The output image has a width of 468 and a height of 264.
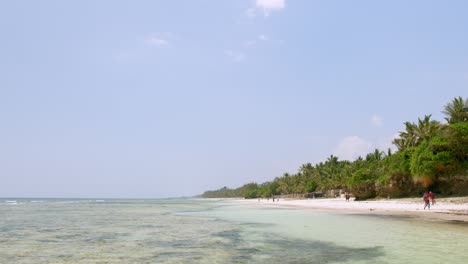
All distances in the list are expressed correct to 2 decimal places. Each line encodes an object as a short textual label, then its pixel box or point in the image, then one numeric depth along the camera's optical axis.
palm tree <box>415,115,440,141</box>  52.47
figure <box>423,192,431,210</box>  32.88
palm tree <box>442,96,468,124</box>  49.19
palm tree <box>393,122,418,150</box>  57.34
